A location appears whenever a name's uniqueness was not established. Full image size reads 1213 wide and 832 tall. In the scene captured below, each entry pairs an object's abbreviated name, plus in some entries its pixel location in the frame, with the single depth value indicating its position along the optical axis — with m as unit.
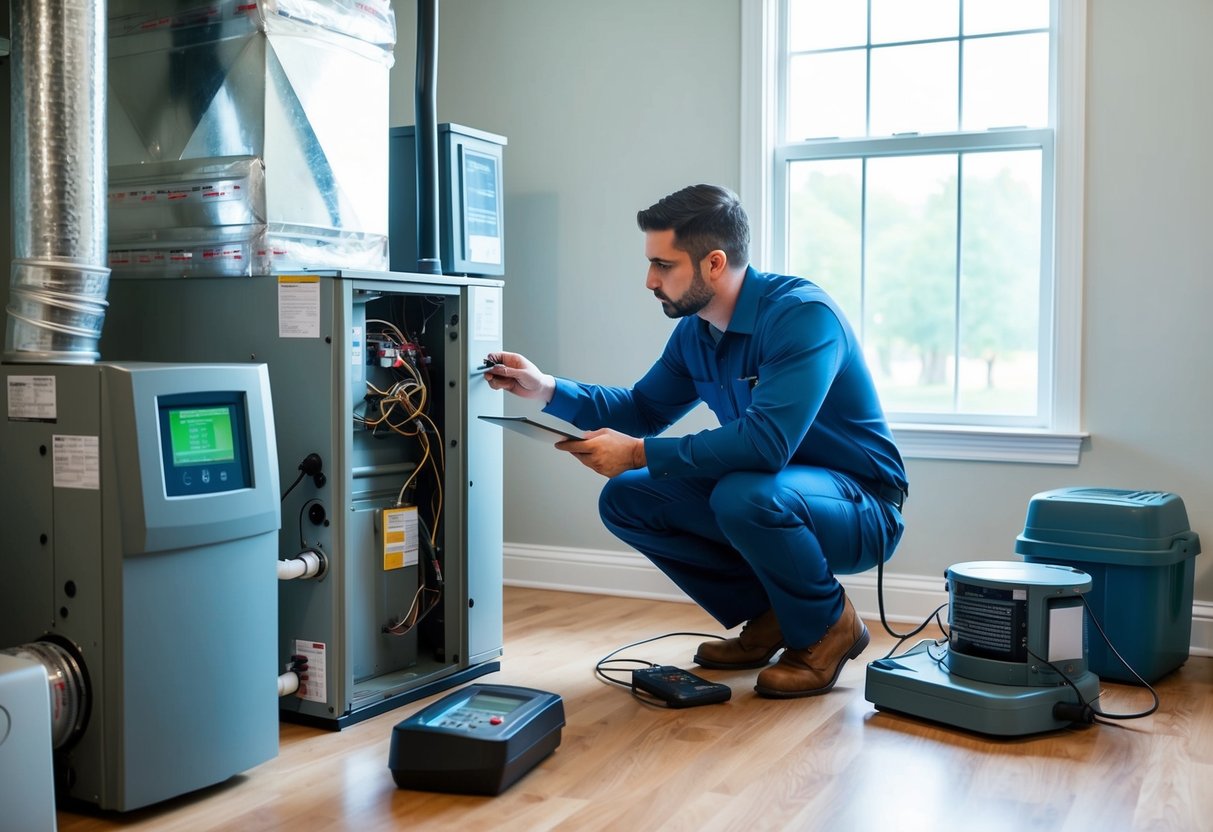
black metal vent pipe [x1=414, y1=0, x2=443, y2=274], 2.93
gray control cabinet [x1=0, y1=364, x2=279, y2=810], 1.96
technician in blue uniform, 2.69
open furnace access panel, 2.50
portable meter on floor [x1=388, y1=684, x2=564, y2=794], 2.09
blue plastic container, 2.84
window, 3.44
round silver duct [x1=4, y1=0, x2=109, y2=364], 2.14
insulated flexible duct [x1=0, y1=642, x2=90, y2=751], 1.96
